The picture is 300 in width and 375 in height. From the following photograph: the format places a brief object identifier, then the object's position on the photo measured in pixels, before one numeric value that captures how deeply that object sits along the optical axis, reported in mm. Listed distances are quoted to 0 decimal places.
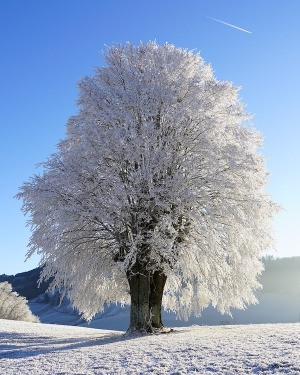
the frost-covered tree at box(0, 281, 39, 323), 68438
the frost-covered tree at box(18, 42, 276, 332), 20562
